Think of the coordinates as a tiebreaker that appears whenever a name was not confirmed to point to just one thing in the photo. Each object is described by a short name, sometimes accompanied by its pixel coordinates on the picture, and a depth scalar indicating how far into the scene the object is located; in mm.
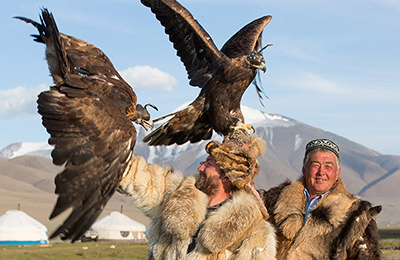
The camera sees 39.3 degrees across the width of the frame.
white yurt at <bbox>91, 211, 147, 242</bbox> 33188
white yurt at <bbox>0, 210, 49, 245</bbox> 29922
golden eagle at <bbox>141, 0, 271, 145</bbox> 5566
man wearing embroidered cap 3367
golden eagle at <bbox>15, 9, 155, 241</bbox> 2680
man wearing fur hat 2961
